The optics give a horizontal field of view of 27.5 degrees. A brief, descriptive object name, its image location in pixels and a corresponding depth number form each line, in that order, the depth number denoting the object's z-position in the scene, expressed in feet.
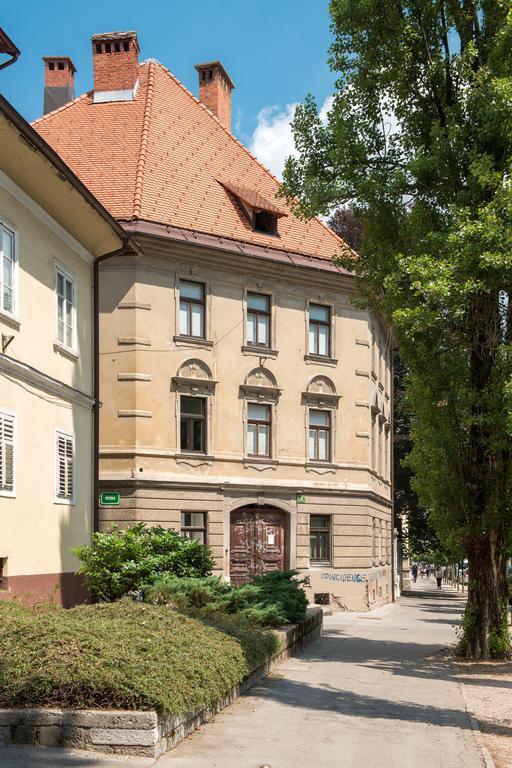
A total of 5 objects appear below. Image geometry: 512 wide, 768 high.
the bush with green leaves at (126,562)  56.18
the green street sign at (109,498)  72.64
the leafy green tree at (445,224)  54.13
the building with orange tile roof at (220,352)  92.53
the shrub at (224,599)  50.03
